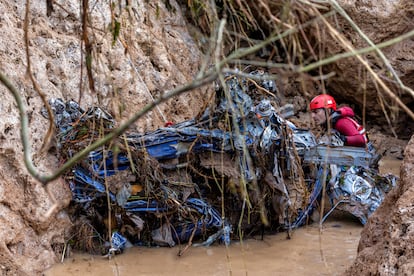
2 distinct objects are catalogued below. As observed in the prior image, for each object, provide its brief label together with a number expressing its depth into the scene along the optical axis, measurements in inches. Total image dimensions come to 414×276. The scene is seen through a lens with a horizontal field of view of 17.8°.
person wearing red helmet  489.1
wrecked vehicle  413.3
